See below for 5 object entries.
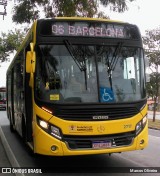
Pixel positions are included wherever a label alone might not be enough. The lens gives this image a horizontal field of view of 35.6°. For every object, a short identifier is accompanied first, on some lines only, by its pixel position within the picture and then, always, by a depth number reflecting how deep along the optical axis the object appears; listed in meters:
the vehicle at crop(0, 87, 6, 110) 30.89
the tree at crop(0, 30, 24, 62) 30.57
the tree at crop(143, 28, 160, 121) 18.96
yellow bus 5.11
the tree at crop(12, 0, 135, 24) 8.17
